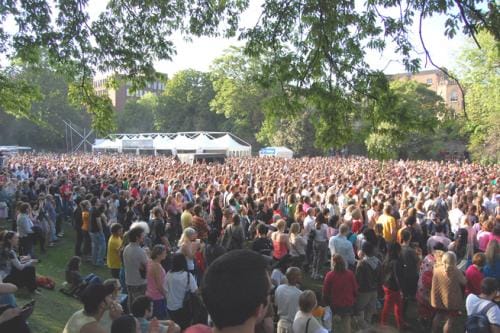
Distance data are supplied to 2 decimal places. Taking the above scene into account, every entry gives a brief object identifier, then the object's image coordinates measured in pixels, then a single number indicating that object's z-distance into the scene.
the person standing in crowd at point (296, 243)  8.09
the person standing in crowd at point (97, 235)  9.83
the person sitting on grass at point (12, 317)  4.39
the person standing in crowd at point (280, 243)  7.80
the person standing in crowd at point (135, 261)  6.36
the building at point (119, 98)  94.76
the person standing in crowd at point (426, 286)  6.54
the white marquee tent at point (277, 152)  45.26
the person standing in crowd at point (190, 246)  6.52
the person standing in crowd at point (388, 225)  8.81
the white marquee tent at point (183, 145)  38.03
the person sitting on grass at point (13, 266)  6.93
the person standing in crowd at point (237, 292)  1.84
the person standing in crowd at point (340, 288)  5.99
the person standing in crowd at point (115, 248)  7.59
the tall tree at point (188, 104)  69.50
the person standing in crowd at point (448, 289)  5.96
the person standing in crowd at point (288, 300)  5.18
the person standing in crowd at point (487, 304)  4.97
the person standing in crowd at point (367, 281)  6.34
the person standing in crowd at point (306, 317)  4.58
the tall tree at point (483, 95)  31.05
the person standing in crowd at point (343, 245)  7.43
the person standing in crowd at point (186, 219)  9.32
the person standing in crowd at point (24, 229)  9.79
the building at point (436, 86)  71.20
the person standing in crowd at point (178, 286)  5.69
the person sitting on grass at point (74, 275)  6.81
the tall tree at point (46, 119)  64.75
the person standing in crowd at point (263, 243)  7.51
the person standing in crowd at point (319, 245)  9.14
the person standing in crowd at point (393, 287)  6.68
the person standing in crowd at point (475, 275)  6.10
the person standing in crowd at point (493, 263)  6.47
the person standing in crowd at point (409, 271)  6.76
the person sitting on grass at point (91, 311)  3.83
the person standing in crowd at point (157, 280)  5.80
